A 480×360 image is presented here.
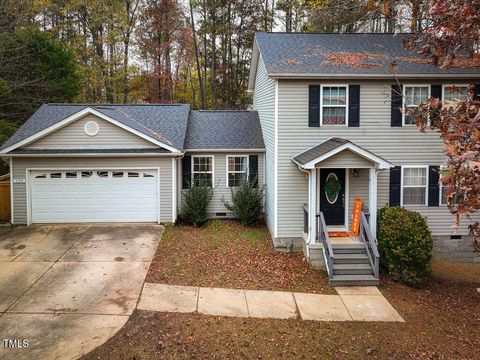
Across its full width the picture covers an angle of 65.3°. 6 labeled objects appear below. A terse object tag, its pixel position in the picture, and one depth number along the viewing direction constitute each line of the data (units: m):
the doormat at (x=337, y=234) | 11.65
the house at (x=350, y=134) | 11.75
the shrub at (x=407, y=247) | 10.08
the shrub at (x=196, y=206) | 14.38
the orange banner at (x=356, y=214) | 11.22
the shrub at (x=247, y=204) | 14.47
